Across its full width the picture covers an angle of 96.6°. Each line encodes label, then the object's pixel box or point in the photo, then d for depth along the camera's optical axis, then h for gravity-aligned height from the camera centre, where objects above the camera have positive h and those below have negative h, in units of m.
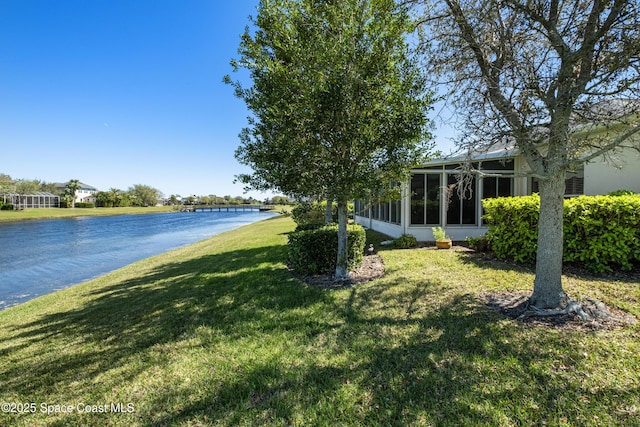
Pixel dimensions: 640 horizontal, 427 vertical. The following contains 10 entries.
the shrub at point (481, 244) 8.27 -1.09
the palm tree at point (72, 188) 81.12 +5.33
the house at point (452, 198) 10.31 +0.36
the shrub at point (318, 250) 7.00 -1.08
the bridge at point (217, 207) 95.54 -0.15
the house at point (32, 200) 62.89 +1.53
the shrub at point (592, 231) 5.35 -0.49
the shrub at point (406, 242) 9.77 -1.21
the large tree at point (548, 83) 3.76 +1.80
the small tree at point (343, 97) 5.03 +2.02
